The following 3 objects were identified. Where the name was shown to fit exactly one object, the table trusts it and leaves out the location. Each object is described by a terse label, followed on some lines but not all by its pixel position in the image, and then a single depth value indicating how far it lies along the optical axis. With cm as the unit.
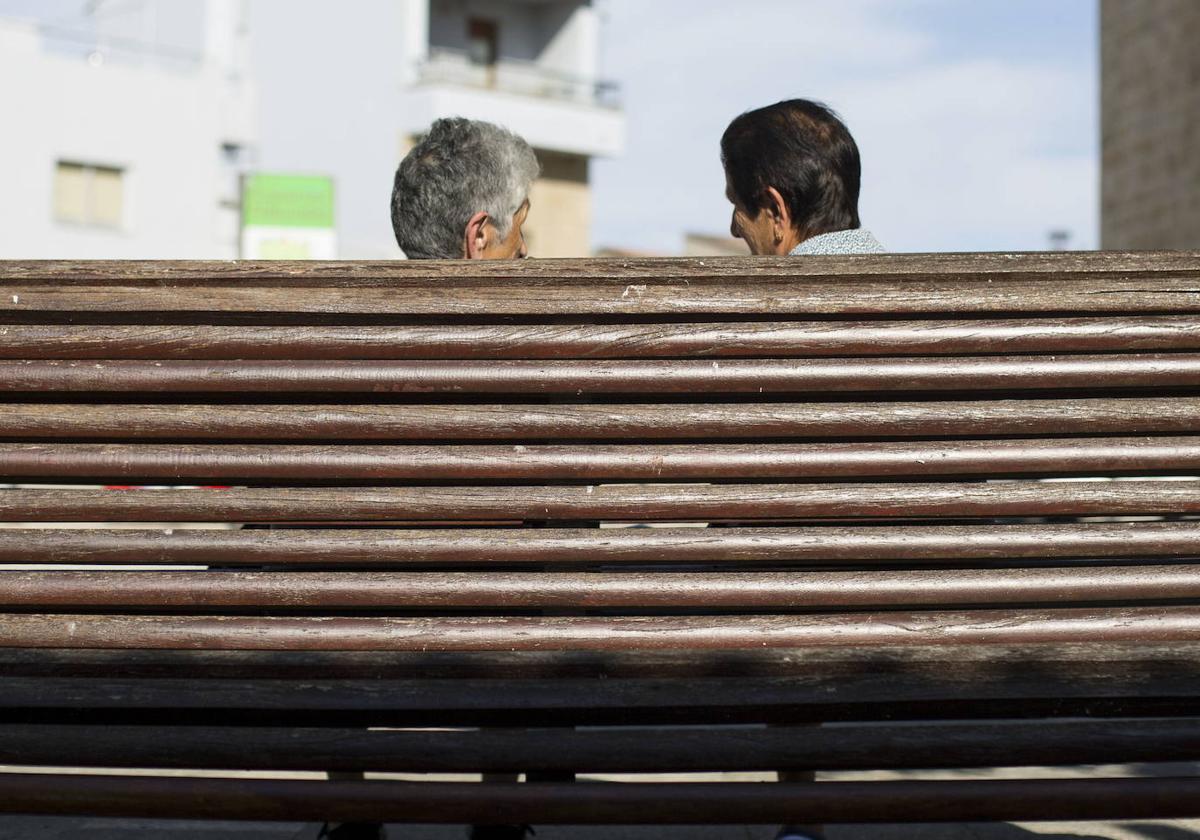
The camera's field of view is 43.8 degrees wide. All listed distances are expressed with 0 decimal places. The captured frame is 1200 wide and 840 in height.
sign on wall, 1661
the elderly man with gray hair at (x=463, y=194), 380
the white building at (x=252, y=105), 2314
